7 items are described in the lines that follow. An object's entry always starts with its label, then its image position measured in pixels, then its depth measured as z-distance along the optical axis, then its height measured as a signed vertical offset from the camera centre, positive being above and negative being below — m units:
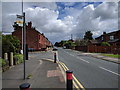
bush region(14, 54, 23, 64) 10.02 -1.28
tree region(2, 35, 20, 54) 10.44 -0.05
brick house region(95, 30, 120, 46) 39.08 +3.74
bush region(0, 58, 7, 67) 7.07 -1.17
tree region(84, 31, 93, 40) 73.50 +7.09
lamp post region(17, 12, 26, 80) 5.74 +0.90
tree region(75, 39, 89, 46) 56.40 +1.76
